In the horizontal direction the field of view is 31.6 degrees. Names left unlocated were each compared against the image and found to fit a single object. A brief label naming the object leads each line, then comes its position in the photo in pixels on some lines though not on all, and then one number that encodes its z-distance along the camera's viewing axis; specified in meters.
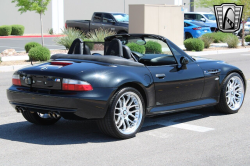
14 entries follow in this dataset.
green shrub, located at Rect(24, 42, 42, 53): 20.67
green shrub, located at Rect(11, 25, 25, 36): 37.91
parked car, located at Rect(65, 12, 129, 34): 27.21
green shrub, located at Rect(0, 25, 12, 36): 36.72
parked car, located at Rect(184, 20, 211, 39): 28.25
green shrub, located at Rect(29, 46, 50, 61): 17.41
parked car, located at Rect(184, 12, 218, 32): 32.88
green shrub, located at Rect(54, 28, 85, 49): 22.22
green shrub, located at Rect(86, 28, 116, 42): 22.17
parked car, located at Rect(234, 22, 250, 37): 33.25
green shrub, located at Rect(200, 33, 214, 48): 24.77
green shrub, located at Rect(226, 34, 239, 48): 25.22
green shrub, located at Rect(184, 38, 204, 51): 22.92
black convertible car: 5.56
